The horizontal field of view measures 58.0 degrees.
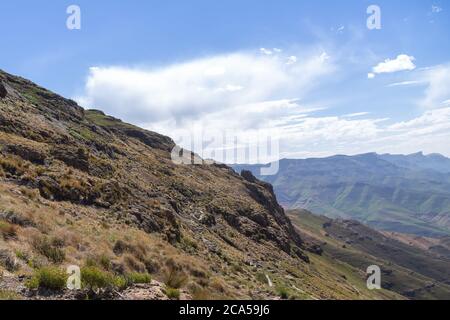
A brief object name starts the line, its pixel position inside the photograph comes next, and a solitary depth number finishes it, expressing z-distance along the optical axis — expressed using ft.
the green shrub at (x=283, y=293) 80.40
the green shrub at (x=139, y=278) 51.71
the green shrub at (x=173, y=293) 49.38
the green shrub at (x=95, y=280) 45.32
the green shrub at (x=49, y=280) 43.47
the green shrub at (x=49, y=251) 55.57
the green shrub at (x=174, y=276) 58.39
